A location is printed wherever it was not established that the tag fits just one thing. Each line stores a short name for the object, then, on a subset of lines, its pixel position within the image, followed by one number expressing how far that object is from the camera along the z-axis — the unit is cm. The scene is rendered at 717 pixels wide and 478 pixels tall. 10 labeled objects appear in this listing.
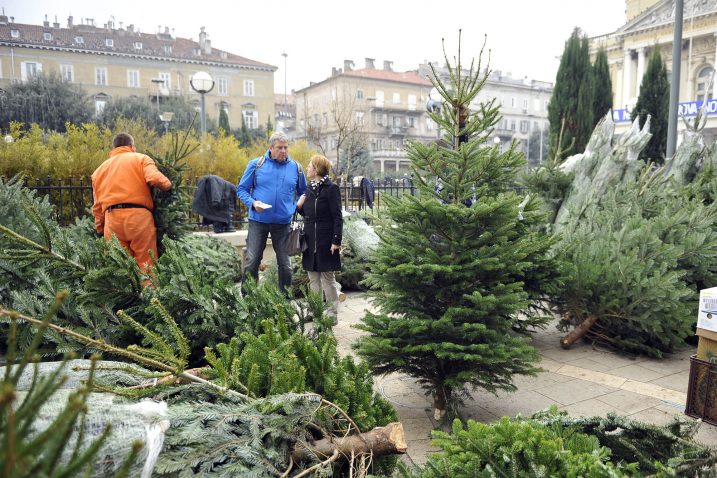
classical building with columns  4106
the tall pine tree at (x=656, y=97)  2011
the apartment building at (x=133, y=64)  4878
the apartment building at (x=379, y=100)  6600
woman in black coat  586
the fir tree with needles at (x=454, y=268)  338
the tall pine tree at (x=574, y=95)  2234
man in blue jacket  586
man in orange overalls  500
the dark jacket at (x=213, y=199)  902
